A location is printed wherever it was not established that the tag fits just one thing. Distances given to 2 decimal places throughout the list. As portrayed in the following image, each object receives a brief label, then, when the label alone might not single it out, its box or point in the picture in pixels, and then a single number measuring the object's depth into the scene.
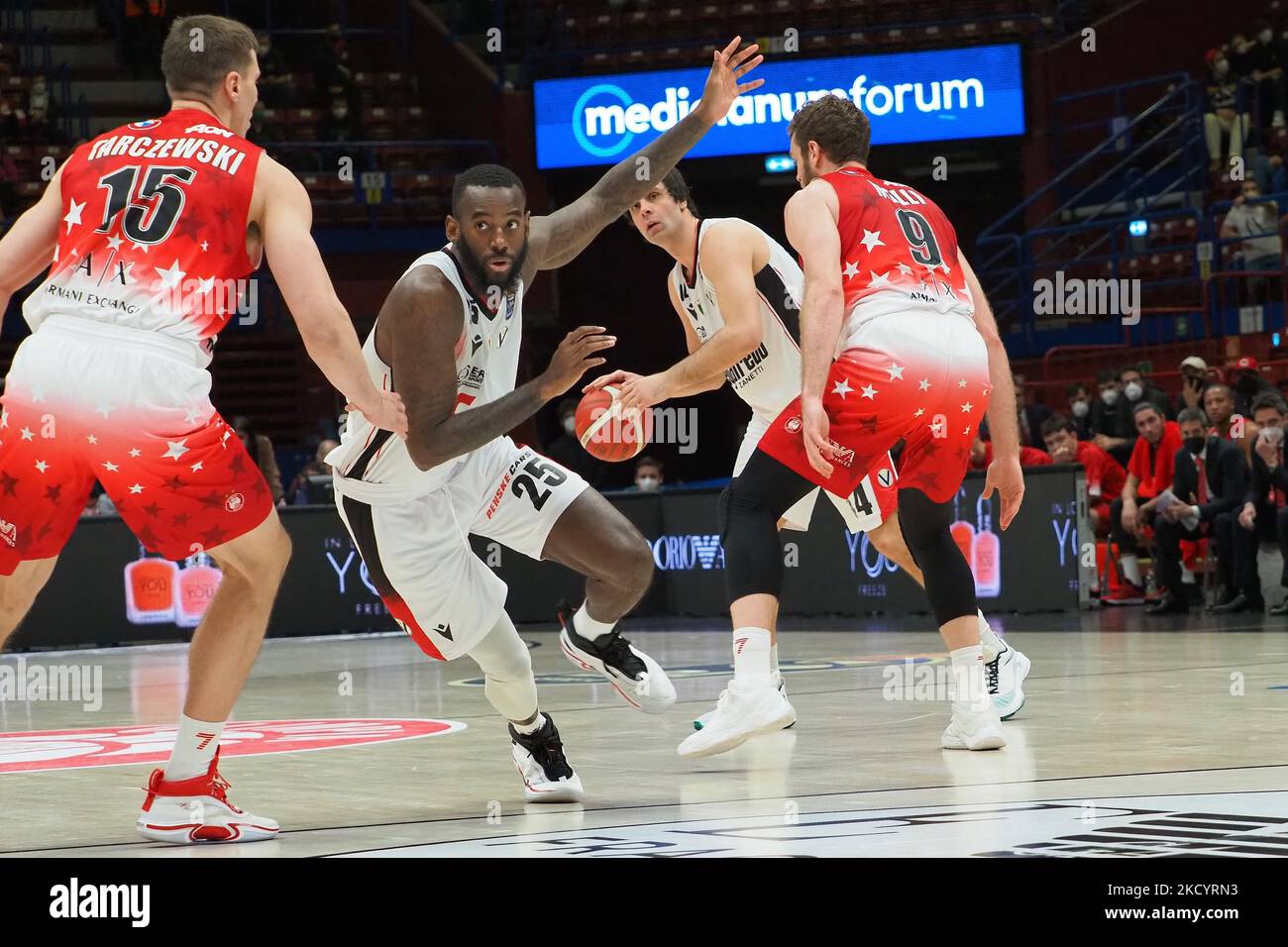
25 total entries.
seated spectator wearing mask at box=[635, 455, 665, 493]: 16.59
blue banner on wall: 19.77
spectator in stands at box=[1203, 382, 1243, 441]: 12.55
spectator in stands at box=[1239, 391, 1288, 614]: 11.80
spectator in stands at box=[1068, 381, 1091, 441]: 14.98
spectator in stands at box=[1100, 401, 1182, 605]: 13.20
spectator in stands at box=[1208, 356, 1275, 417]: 13.34
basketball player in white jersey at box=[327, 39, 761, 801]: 4.83
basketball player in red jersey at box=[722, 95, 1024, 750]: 5.42
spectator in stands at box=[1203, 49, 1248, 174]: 17.94
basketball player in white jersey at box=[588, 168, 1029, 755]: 6.27
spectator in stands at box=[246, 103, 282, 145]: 20.90
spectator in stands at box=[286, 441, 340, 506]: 15.34
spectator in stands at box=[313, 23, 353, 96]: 21.69
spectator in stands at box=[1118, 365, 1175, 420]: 14.23
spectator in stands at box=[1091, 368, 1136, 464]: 14.30
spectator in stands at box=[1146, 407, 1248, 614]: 12.30
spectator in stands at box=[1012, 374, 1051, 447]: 15.68
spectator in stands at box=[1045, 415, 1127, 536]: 14.06
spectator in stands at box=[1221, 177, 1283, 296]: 16.38
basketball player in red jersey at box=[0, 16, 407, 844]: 4.22
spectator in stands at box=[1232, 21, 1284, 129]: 17.64
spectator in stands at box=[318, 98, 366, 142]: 21.30
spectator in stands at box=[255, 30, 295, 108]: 21.50
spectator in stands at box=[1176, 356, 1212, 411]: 13.88
